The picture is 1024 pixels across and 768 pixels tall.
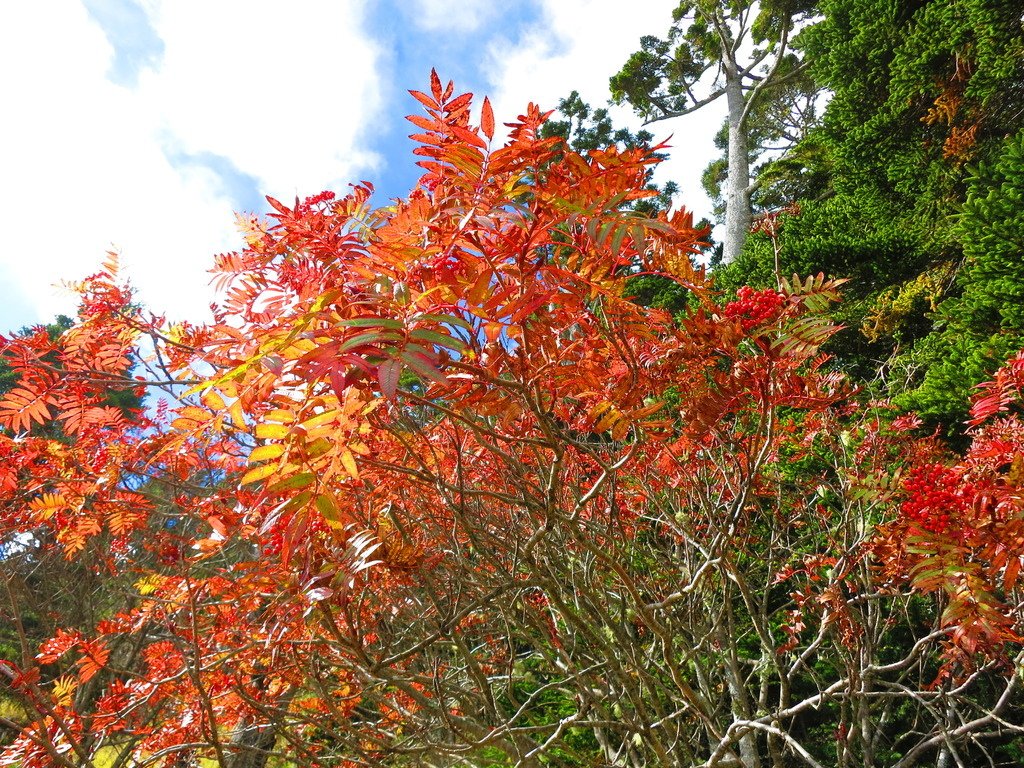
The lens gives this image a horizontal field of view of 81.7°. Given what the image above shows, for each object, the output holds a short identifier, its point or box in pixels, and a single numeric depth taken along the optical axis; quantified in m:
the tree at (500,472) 1.50
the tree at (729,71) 12.32
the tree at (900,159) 6.10
